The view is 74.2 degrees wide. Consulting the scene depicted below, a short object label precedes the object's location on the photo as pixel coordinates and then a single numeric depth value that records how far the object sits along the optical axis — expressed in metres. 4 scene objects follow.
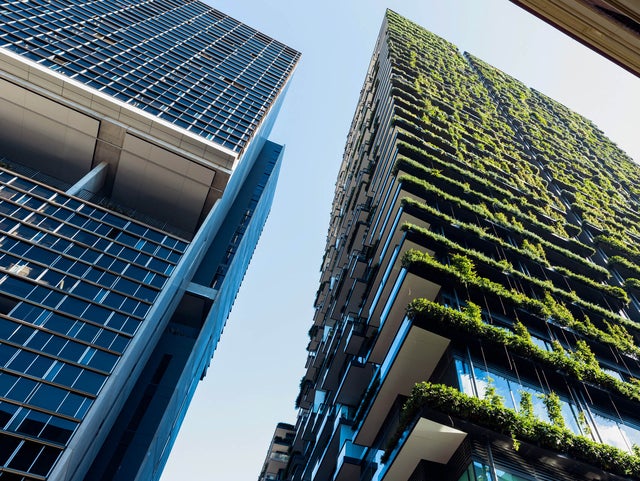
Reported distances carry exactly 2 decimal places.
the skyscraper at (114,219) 27.80
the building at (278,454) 40.58
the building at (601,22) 4.98
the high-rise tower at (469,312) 12.92
